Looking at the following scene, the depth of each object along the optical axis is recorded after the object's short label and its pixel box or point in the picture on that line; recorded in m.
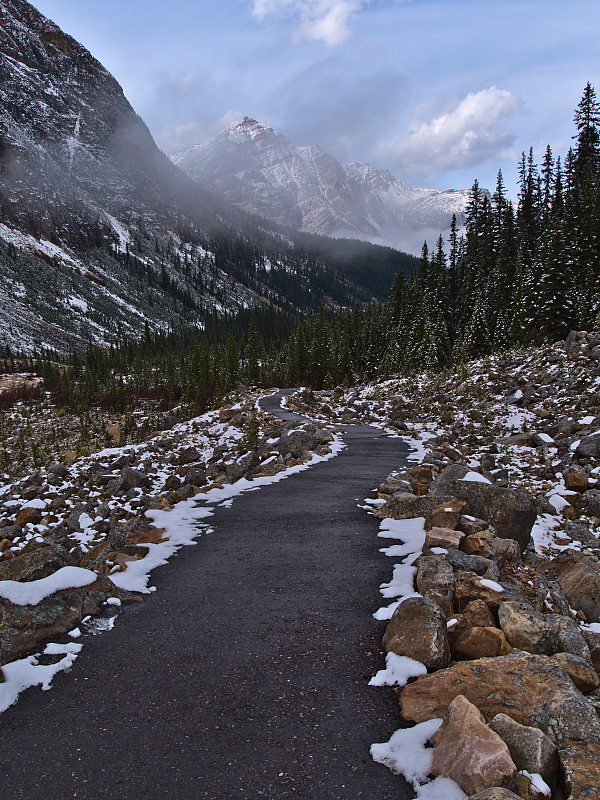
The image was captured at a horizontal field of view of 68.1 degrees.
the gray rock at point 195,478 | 16.78
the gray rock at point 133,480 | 18.62
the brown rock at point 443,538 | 7.37
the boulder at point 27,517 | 15.82
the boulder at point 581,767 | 3.17
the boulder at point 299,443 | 20.04
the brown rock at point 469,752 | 3.30
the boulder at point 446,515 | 8.49
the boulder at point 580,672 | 4.52
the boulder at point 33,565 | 7.33
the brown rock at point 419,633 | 4.96
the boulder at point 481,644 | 4.91
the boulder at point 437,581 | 5.84
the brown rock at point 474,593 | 5.56
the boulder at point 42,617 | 5.73
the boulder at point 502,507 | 8.60
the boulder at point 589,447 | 14.81
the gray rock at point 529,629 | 4.99
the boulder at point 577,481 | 12.89
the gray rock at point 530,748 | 3.37
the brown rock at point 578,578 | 6.91
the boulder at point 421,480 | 12.07
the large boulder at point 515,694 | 3.75
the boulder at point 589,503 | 11.66
